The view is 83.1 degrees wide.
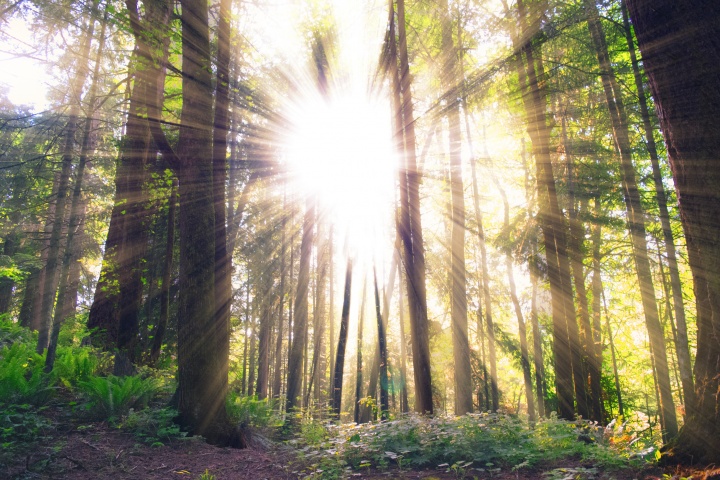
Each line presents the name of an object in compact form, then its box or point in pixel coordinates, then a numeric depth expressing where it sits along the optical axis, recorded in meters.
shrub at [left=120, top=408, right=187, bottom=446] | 5.67
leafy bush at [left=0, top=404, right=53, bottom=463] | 4.72
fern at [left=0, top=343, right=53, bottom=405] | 5.71
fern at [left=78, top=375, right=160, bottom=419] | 6.04
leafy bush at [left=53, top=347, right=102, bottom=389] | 6.94
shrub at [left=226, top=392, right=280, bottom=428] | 6.78
